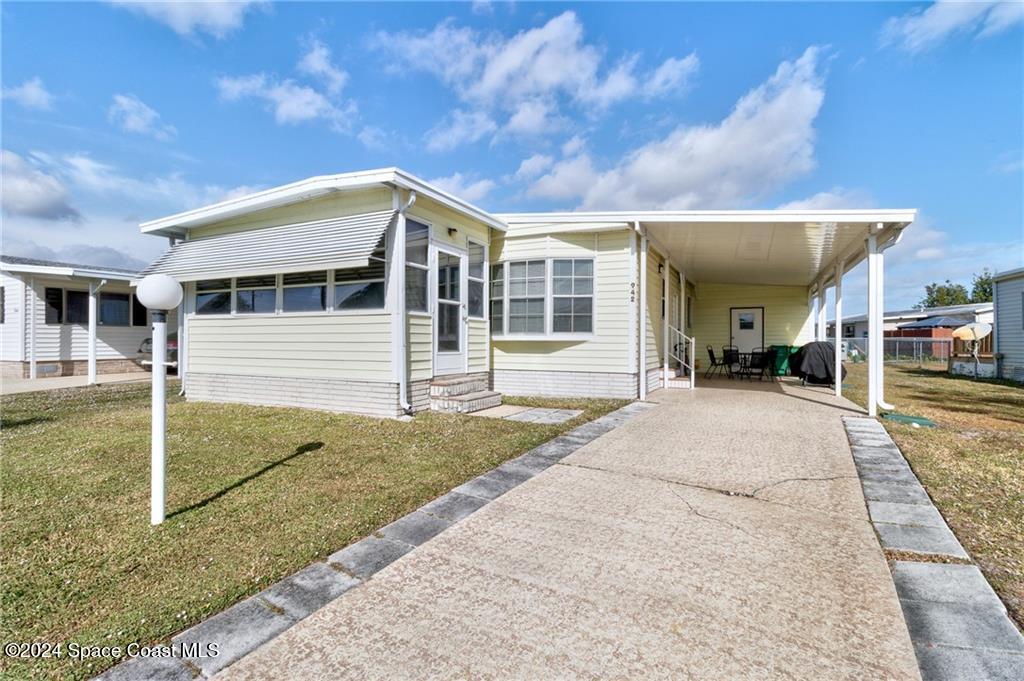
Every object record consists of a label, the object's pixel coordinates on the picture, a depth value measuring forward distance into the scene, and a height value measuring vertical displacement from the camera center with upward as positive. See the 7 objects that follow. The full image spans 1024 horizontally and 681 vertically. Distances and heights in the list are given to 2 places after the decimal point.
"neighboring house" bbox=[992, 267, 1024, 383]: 13.31 +0.59
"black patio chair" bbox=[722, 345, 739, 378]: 12.79 -0.42
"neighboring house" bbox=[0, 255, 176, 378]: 12.70 +0.62
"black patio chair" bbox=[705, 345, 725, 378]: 13.15 -0.64
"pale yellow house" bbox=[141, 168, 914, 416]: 6.79 +0.98
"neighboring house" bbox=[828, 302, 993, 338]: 26.62 +1.87
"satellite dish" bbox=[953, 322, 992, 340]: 15.07 +0.44
